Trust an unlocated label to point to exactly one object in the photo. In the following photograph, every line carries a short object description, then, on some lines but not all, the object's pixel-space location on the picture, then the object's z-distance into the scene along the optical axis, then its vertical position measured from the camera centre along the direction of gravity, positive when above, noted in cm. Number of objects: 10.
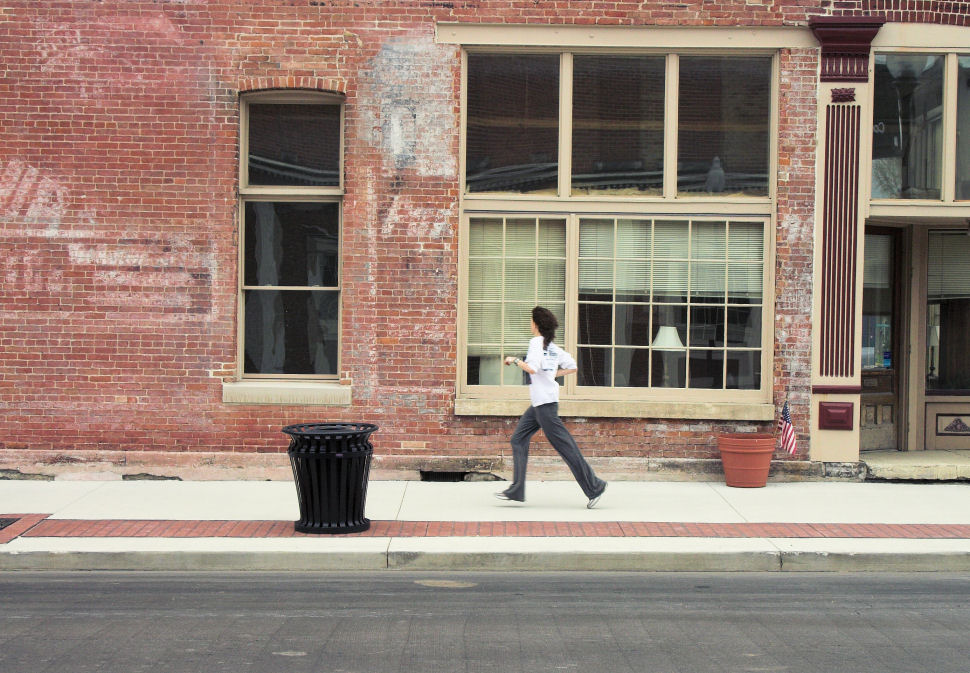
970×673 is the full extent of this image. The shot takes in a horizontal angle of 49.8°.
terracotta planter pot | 1071 -126
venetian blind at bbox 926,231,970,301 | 1244 +86
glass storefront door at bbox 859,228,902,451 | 1238 -6
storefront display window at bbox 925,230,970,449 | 1245 -2
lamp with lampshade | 1145 -11
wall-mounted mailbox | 1119 -83
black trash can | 841 -117
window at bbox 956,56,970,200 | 1134 +225
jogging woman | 940 -67
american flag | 1101 -101
